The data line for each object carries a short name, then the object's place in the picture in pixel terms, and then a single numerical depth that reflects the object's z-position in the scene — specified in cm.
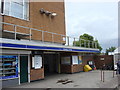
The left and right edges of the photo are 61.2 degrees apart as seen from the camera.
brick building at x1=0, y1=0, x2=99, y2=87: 725
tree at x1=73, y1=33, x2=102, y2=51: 2884
